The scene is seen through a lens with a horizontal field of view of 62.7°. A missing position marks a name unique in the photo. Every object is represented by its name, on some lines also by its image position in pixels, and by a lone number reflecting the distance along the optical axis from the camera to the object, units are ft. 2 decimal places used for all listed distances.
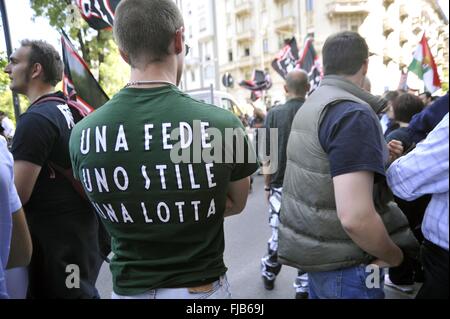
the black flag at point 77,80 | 7.85
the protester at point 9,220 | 4.38
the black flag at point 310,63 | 27.63
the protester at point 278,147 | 12.44
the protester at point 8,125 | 9.11
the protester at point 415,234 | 5.14
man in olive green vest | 4.71
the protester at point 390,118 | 13.96
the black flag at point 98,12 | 10.60
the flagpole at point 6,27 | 6.90
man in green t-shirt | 4.24
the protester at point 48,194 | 6.29
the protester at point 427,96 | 20.57
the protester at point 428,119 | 3.56
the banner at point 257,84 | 51.83
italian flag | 17.92
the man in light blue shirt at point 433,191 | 3.45
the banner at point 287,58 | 33.22
